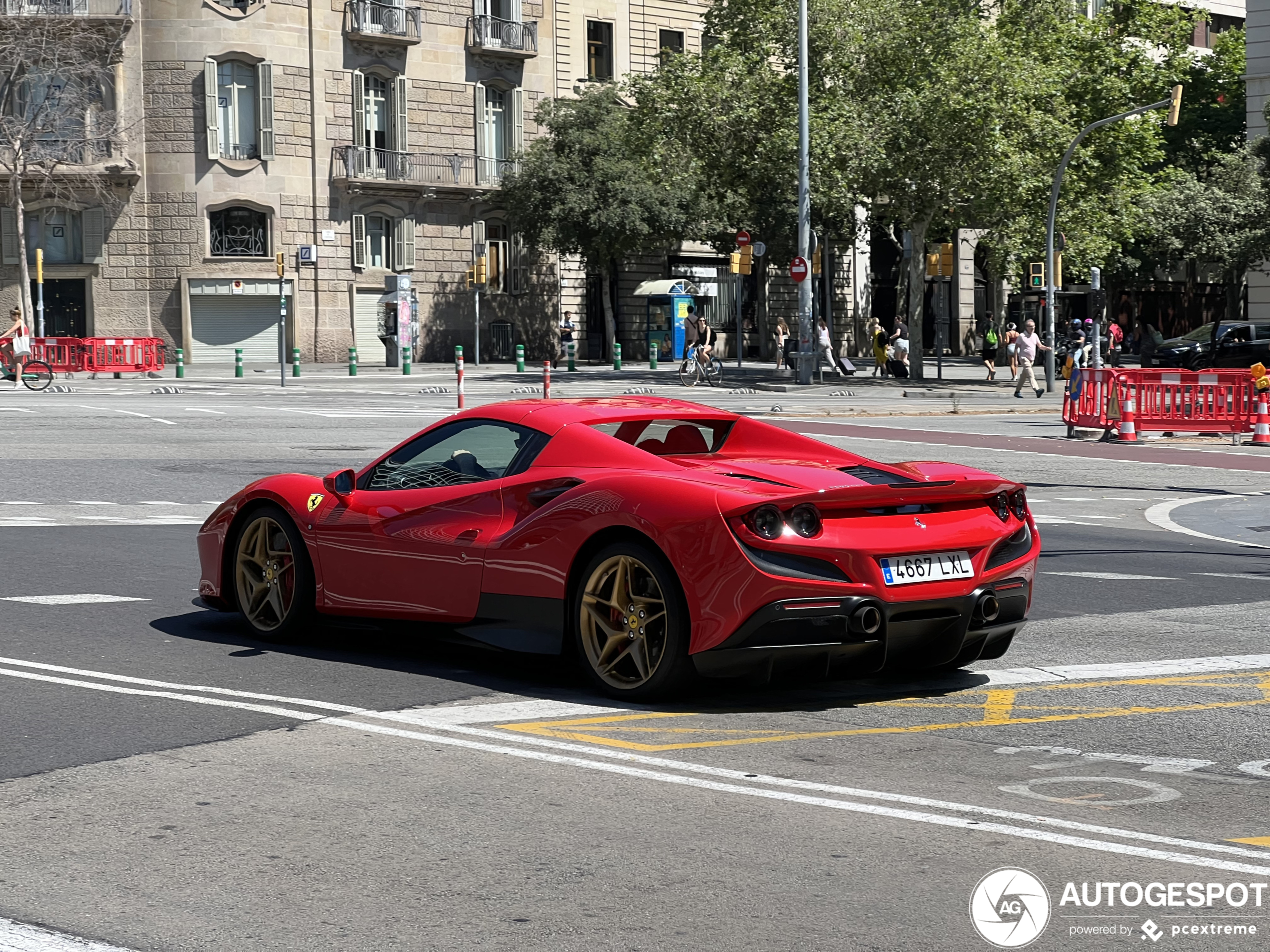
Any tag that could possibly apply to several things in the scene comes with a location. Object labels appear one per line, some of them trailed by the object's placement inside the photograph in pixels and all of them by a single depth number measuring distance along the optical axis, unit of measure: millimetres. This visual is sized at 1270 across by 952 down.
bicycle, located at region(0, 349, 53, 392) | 36781
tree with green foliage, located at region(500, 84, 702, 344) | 55844
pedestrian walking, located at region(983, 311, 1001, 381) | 46875
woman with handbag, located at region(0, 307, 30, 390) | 36344
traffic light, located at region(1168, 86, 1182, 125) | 37125
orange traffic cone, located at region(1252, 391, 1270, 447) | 26344
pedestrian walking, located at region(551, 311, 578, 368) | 54369
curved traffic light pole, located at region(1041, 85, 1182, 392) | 41906
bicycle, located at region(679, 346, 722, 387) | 43719
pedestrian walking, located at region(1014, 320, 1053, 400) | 40188
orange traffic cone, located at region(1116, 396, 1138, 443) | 26578
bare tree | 48875
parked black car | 46938
